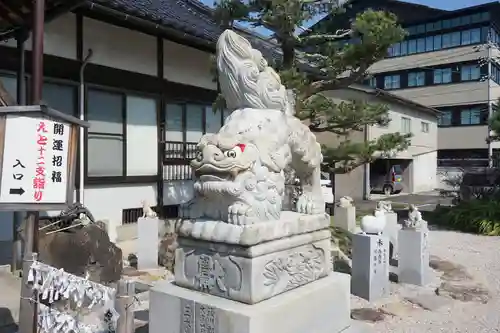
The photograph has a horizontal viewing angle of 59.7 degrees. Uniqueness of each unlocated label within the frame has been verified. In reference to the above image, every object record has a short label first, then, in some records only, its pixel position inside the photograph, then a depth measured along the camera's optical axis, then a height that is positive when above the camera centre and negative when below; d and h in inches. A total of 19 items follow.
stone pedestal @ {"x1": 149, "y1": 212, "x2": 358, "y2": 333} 115.3 -33.7
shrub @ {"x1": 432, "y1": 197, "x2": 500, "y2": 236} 494.3 -57.9
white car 380.4 -23.5
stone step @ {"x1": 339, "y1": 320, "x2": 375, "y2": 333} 148.5 -56.4
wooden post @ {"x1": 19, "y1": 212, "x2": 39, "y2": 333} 138.0 -39.9
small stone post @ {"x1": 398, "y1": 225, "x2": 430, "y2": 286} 281.3 -58.6
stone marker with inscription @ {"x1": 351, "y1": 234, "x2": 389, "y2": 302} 245.3 -56.9
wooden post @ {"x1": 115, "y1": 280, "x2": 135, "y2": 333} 123.4 -39.8
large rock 229.5 -47.0
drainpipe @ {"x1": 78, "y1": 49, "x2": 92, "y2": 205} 335.9 +38.5
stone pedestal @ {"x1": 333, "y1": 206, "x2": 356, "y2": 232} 451.6 -52.6
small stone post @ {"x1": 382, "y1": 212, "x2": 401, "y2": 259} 345.4 -49.3
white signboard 131.8 +0.5
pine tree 314.0 +85.5
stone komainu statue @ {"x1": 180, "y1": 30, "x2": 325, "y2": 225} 121.0 +5.3
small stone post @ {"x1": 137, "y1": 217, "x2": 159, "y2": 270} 298.2 -55.3
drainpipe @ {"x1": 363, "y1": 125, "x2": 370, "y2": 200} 842.8 -33.7
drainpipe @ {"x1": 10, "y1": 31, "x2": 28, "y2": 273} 280.8 +56.2
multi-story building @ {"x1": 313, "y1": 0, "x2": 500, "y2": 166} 1192.2 +278.7
